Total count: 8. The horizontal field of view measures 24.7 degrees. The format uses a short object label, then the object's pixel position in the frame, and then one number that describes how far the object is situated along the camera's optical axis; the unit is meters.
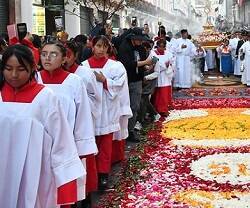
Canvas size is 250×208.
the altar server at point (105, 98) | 7.03
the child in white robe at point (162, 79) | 13.24
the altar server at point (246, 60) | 20.39
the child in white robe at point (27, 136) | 3.97
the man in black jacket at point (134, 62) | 9.80
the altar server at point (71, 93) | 5.02
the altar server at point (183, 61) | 19.62
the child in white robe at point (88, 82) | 6.07
